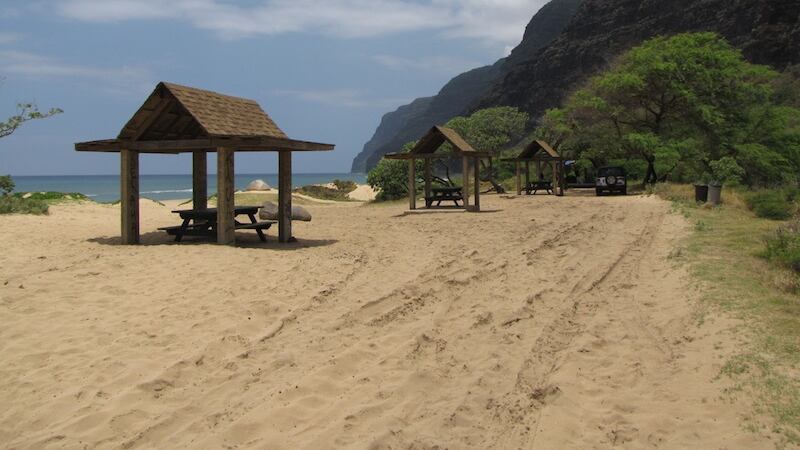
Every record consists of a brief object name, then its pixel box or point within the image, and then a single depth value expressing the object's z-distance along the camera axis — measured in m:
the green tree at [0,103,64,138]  19.27
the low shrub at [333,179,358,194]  39.53
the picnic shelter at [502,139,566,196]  28.23
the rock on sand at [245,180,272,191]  34.81
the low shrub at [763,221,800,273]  7.92
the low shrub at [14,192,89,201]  18.95
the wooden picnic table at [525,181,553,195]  29.33
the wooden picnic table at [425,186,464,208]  20.06
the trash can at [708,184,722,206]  17.59
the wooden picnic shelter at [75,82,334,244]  10.66
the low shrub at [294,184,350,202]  35.52
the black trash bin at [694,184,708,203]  18.36
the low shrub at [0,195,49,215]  15.95
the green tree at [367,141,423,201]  29.06
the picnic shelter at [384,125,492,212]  18.56
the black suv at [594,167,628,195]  27.05
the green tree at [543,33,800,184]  28.34
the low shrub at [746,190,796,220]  14.38
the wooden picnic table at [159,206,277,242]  11.55
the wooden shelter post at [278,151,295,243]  11.76
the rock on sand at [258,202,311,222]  17.33
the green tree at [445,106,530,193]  34.56
